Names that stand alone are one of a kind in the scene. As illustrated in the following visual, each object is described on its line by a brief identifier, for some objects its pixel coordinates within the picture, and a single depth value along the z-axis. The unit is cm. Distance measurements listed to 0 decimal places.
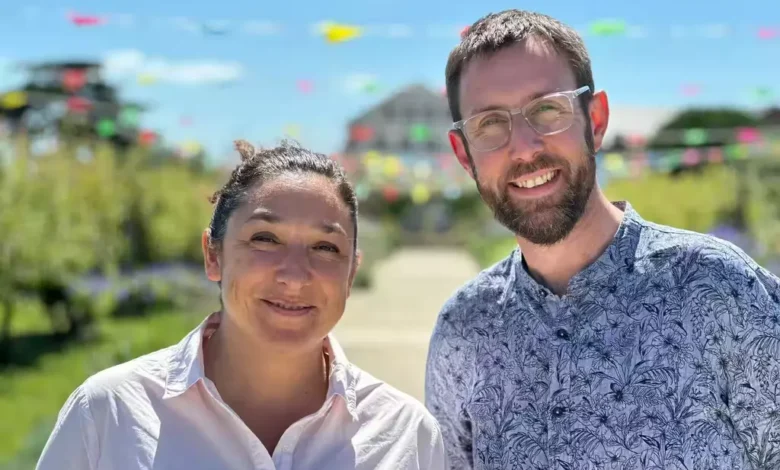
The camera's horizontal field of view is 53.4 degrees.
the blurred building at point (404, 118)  4609
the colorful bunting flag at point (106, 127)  1390
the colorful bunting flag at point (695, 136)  1692
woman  173
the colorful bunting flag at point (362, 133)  1772
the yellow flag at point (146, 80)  1130
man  194
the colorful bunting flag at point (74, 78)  1156
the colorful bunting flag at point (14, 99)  1147
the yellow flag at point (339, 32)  865
